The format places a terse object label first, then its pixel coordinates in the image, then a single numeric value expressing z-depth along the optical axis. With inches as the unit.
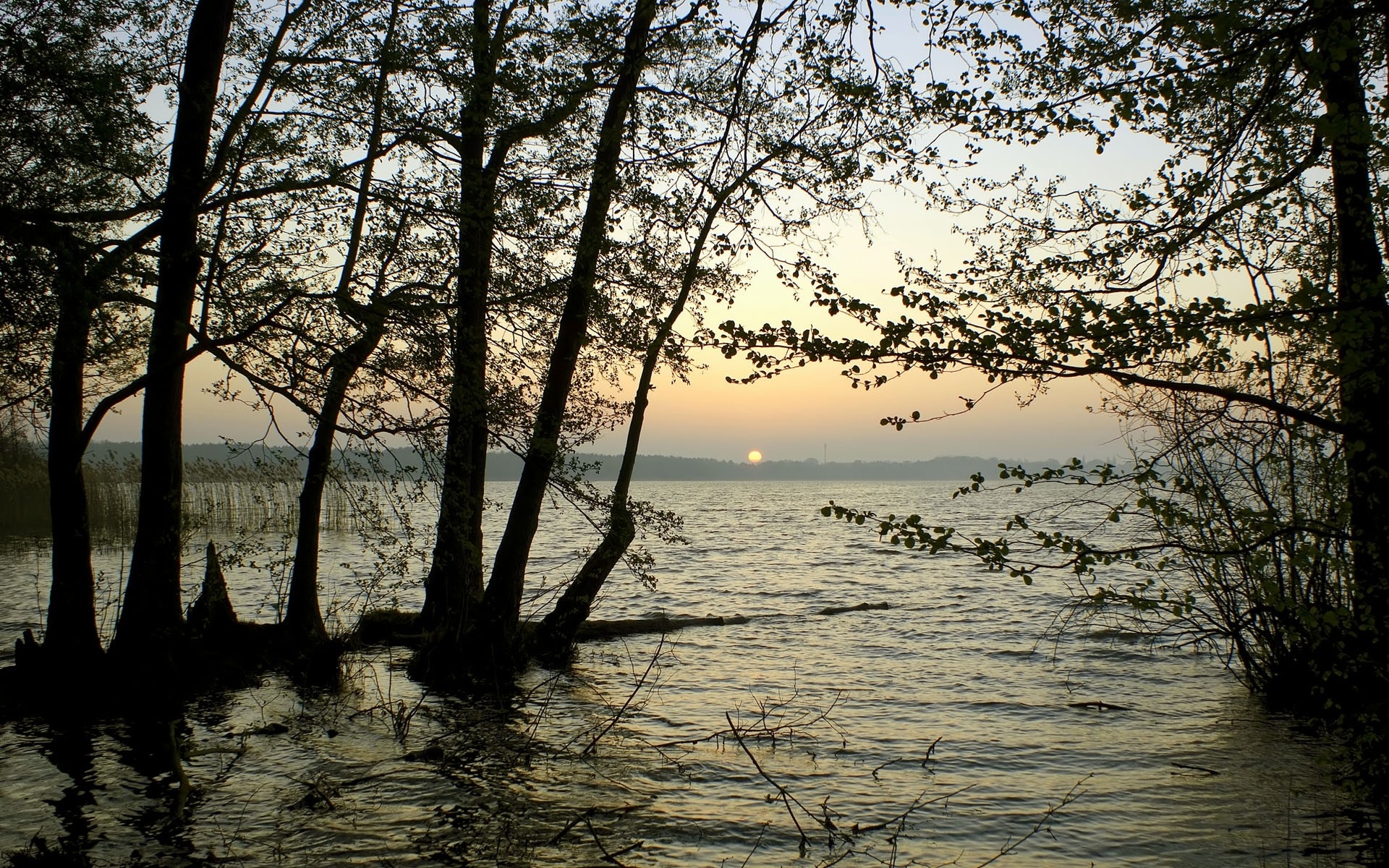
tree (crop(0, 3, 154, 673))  306.2
